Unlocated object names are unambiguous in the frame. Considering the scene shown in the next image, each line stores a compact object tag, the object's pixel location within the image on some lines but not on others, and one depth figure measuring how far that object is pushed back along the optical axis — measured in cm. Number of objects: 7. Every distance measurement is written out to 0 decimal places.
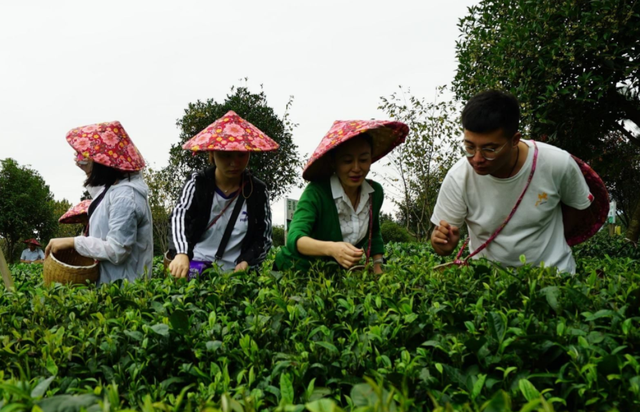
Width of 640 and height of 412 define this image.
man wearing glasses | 318
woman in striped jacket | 372
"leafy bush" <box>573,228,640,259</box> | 856
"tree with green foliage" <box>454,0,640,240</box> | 694
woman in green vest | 326
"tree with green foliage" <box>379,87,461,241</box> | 1370
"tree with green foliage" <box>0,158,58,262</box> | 2692
